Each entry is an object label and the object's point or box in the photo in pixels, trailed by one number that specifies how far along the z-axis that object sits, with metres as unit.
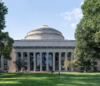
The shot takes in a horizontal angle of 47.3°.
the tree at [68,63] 44.97
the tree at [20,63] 46.25
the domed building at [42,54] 50.78
